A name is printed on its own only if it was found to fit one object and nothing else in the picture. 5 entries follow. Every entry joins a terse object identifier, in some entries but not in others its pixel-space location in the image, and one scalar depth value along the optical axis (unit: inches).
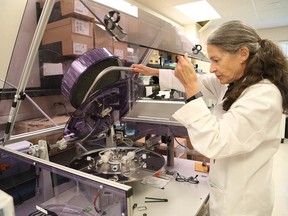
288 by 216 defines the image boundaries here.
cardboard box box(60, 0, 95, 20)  37.2
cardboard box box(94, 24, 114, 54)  44.4
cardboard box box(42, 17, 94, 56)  42.8
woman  28.6
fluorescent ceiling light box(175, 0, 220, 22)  149.8
